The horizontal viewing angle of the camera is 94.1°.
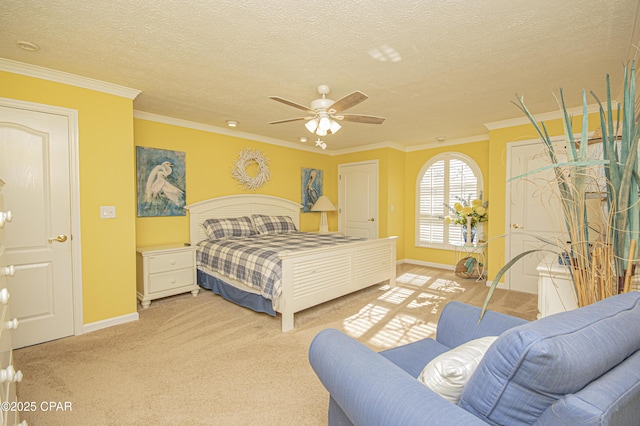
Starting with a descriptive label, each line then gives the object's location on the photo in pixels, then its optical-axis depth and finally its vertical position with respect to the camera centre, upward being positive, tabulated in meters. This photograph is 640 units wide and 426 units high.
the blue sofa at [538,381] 0.71 -0.46
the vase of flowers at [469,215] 4.93 -0.15
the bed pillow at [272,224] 4.86 -0.28
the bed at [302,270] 2.98 -0.74
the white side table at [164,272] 3.50 -0.77
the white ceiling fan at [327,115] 2.48 +0.86
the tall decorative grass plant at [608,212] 1.13 -0.03
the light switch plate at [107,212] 2.93 -0.03
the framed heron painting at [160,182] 3.91 +0.37
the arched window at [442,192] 5.29 +0.27
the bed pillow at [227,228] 4.31 -0.29
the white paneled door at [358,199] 5.90 +0.16
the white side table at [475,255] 4.90 -0.85
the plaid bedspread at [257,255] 3.01 -0.55
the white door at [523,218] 4.05 -0.17
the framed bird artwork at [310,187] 6.02 +0.43
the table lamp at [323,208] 5.81 -0.01
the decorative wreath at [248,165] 4.91 +0.66
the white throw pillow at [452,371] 0.99 -0.56
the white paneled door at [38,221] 2.51 -0.10
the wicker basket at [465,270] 4.83 -1.05
